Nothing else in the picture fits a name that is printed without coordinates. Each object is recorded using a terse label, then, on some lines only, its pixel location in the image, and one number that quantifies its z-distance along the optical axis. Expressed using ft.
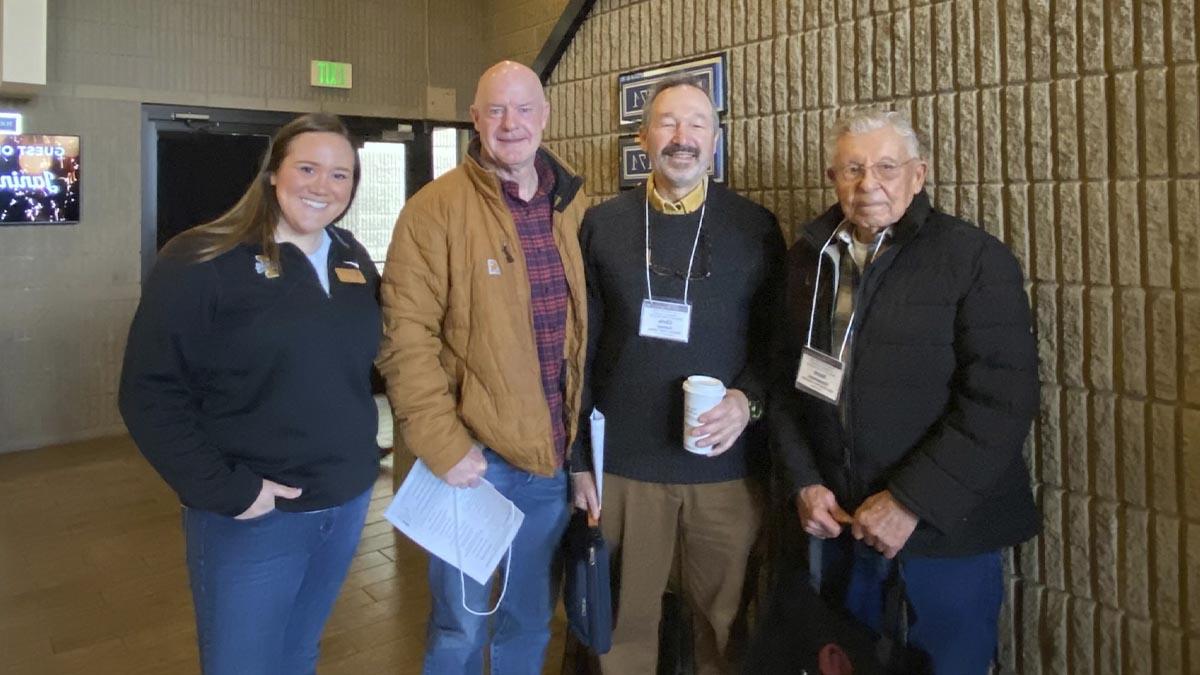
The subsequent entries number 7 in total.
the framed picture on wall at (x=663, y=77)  7.11
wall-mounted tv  16.12
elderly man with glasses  4.81
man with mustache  5.91
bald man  5.54
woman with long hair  4.61
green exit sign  19.92
